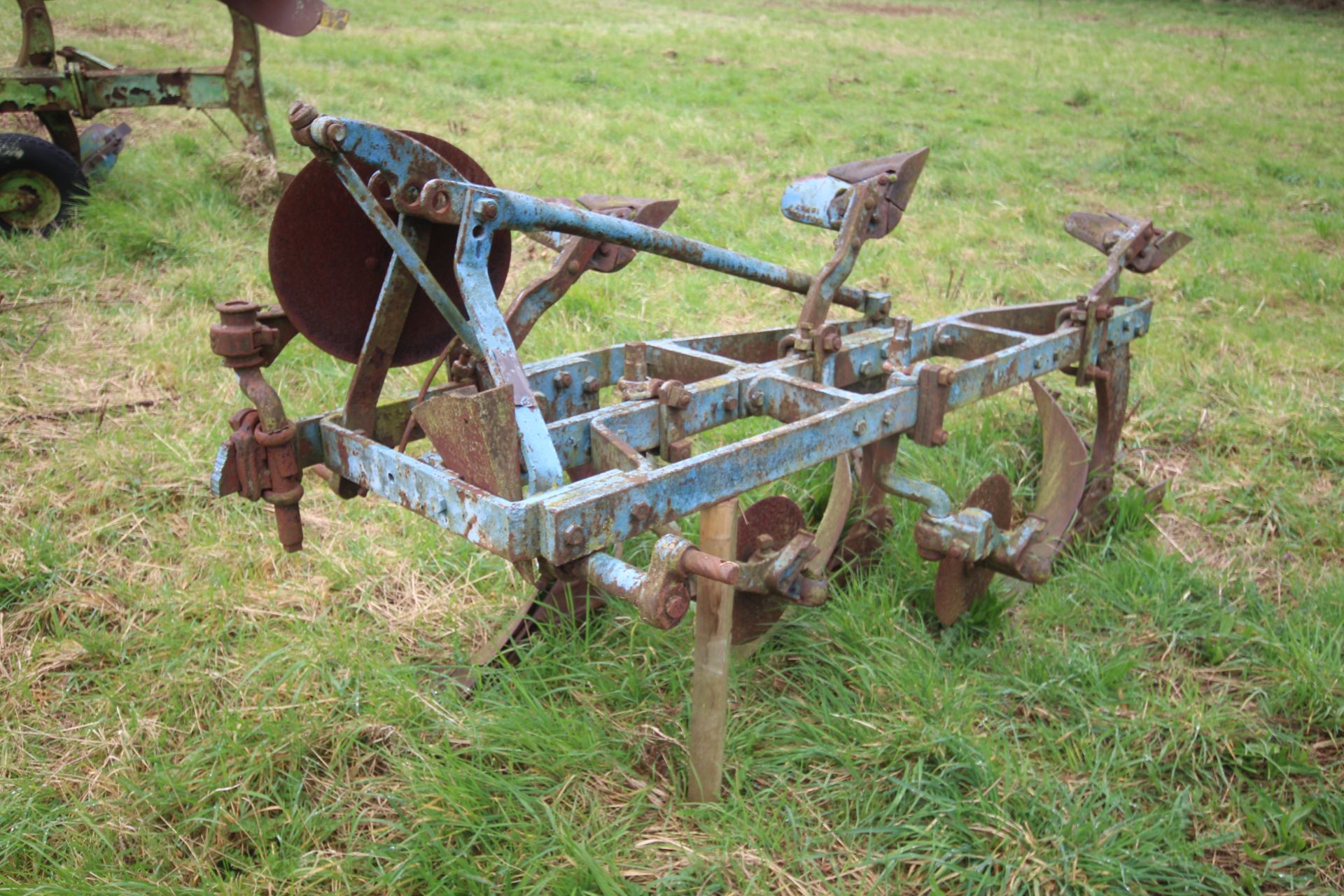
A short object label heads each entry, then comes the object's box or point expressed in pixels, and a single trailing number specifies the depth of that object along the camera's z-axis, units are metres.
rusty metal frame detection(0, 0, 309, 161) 6.08
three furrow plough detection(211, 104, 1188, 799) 2.09
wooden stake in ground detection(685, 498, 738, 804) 2.29
